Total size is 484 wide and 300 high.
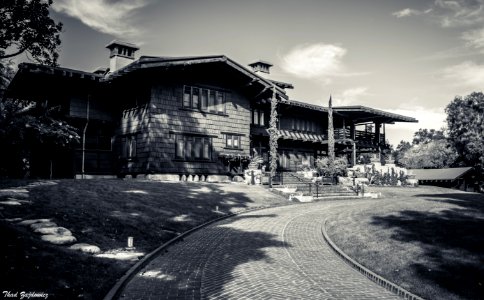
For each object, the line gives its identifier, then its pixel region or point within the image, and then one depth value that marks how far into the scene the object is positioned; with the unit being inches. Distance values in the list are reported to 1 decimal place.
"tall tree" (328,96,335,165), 1505.5
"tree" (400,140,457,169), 2799.0
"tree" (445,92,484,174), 2278.5
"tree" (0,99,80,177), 647.1
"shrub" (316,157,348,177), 1346.0
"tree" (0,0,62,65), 852.6
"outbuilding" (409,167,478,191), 2122.4
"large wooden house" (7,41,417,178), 1060.5
